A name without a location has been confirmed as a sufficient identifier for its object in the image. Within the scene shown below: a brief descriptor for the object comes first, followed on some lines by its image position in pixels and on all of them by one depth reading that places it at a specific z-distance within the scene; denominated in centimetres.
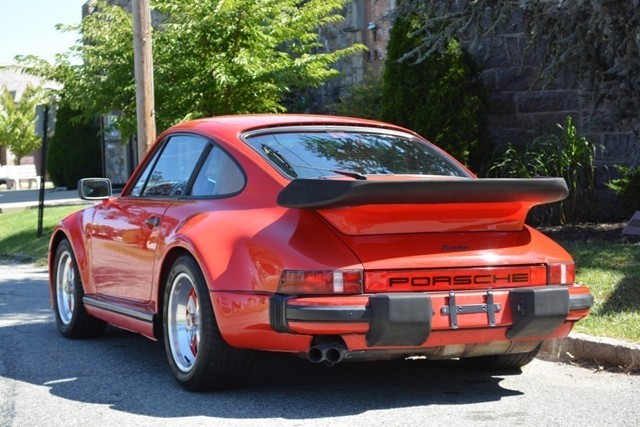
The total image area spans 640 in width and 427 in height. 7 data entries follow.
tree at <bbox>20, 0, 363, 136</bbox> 1476
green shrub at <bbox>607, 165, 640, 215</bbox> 1286
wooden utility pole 1296
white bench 4181
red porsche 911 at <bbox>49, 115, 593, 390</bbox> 557
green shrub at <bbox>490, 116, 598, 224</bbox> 1323
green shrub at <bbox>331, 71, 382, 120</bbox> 1678
